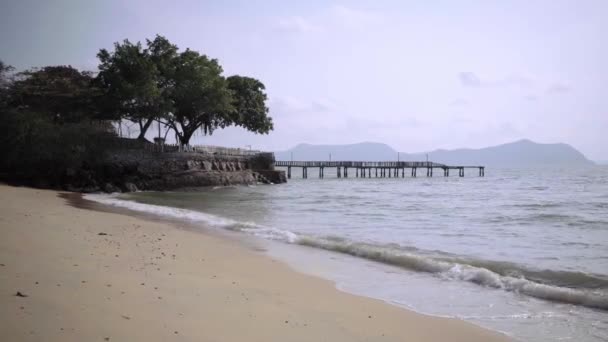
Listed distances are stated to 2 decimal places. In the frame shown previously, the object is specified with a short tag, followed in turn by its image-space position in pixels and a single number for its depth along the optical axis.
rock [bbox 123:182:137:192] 34.03
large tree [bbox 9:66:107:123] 36.12
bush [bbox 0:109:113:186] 31.06
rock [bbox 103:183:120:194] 32.37
